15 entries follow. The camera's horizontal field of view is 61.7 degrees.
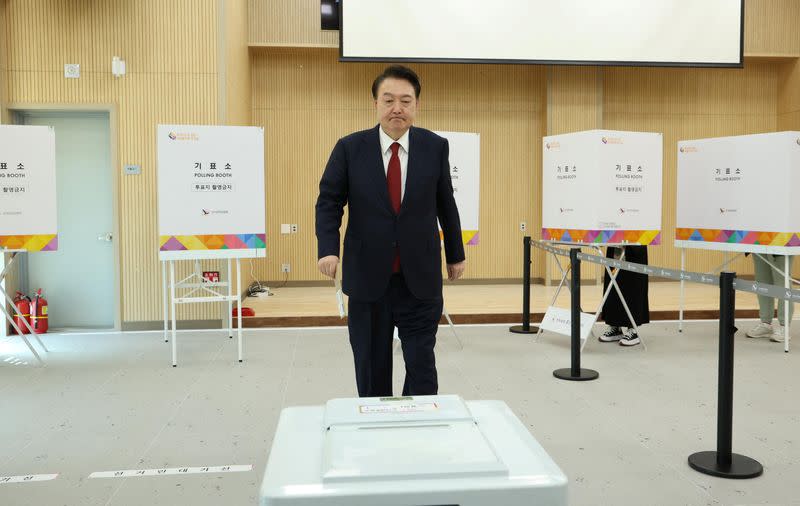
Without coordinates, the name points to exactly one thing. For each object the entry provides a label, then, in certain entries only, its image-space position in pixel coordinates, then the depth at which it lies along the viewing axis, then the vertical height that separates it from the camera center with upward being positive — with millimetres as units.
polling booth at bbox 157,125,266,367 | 4387 +182
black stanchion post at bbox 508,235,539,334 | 5645 -628
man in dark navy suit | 2256 -41
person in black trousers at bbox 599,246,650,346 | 5086 -624
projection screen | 7605 +2190
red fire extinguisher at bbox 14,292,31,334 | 5672 -740
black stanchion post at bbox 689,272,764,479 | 2635 -706
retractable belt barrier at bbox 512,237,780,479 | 2604 -734
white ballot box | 907 -358
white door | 5855 +15
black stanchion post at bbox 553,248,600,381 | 4086 -689
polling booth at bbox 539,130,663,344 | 4777 +223
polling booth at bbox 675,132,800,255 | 4734 +207
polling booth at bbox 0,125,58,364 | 4512 +207
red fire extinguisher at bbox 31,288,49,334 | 5699 -787
